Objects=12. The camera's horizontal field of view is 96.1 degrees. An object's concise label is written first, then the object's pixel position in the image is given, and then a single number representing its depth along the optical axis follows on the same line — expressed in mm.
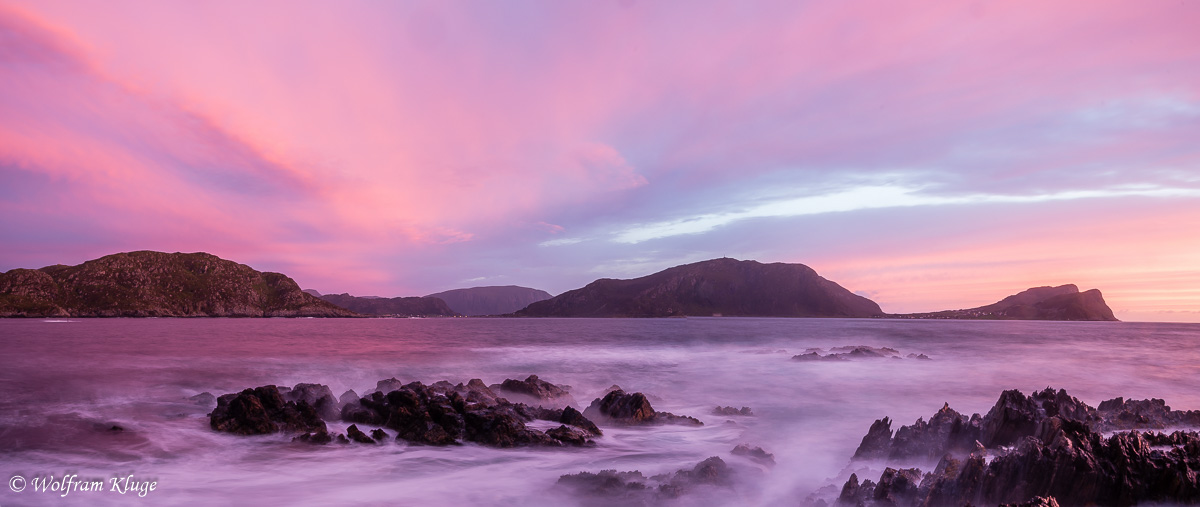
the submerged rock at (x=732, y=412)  19453
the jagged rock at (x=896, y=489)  8344
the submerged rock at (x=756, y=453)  12521
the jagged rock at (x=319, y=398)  16953
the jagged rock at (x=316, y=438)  13836
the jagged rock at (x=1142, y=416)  14609
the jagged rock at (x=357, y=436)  14016
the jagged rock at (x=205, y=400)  19234
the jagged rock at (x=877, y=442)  12031
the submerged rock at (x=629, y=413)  17125
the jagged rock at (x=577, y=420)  15453
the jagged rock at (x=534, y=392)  20875
